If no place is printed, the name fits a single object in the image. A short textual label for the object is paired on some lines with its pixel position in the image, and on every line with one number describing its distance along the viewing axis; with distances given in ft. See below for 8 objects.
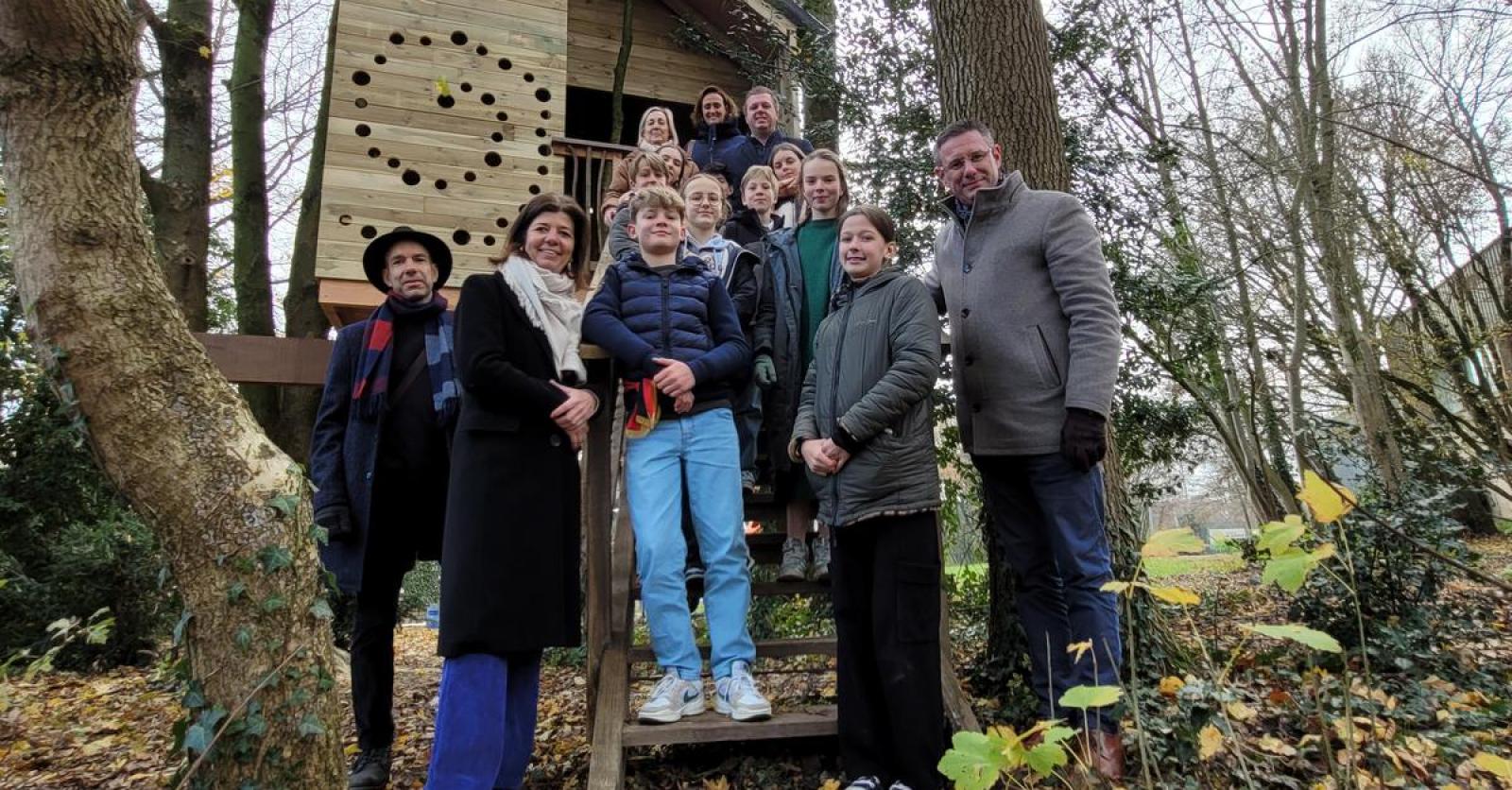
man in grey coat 8.70
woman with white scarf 8.02
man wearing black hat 10.06
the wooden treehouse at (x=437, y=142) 18.52
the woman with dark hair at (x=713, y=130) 17.65
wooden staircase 9.12
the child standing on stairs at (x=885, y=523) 8.53
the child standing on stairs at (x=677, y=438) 9.57
